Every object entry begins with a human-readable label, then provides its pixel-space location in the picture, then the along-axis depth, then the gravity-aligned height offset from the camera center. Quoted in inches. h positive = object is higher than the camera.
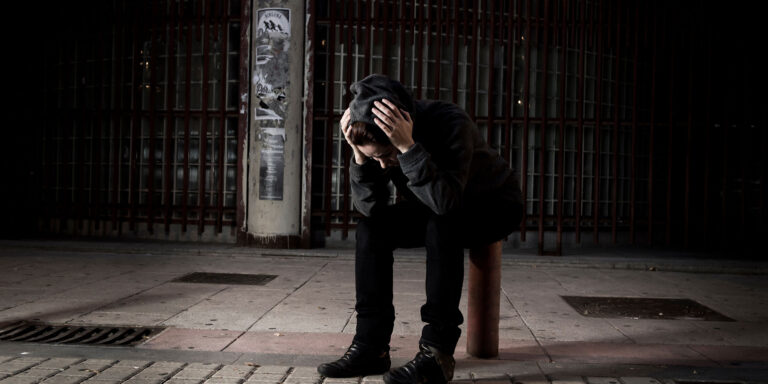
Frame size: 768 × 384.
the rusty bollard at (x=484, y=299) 134.0 -21.8
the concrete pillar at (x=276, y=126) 349.1 +31.5
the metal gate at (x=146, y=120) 376.5 +37.6
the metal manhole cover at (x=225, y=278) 244.8 -34.5
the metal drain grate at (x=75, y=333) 148.6 -34.1
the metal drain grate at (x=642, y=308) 195.2 -35.4
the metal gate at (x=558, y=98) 355.9 +51.8
